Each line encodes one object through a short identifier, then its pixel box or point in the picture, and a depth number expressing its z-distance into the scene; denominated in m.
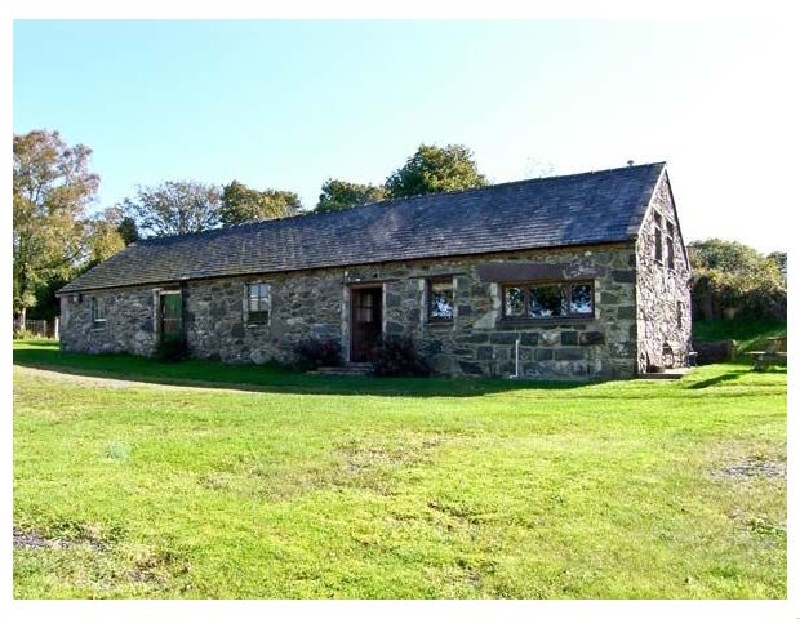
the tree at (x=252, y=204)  49.62
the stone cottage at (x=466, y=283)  15.16
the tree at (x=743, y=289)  24.42
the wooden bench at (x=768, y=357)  15.24
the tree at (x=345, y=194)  43.78
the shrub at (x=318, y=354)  18.19
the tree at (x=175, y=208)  54.10
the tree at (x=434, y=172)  37.12
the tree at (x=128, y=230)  49.69
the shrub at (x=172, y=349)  21.25
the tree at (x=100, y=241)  40.12
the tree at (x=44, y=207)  36.53
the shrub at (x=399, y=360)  16.45
